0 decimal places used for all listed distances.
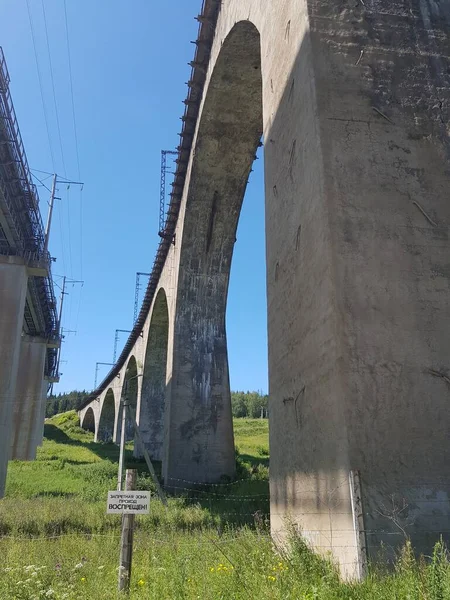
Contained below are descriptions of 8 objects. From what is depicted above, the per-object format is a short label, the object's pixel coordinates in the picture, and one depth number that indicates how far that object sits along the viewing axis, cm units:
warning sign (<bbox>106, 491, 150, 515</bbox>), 484
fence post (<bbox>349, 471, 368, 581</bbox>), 407
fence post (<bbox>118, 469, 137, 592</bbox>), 470
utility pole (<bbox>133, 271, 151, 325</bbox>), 5322
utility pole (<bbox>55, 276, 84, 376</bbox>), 3386
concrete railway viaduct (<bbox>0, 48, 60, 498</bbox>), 1711
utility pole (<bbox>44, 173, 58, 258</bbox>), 2155
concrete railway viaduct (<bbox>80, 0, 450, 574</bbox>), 451
